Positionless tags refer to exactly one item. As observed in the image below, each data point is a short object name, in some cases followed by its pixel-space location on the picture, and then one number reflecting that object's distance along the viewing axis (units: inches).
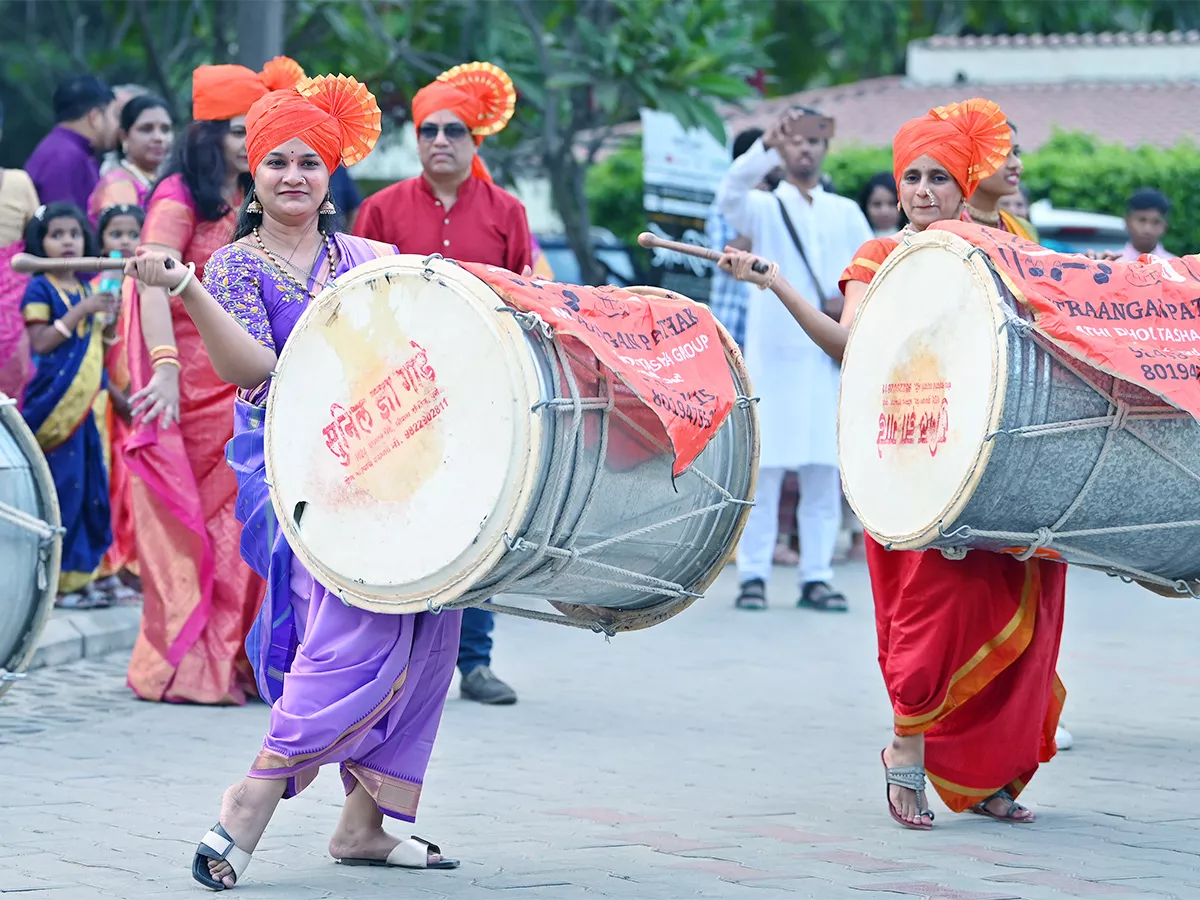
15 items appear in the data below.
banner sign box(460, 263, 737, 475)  310.8
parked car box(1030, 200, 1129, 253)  1331.2
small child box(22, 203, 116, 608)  616.7
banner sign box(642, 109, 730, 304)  948.0
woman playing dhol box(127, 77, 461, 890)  326.2
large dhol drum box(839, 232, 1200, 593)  342.9
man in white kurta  724.6
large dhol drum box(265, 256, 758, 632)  306.6
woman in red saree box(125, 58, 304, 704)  516.6
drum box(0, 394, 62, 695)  368.3
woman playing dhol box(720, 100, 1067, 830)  382.9
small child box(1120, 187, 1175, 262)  819.9
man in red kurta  539.3
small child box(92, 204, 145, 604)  685.3
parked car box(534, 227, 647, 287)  1089.7
